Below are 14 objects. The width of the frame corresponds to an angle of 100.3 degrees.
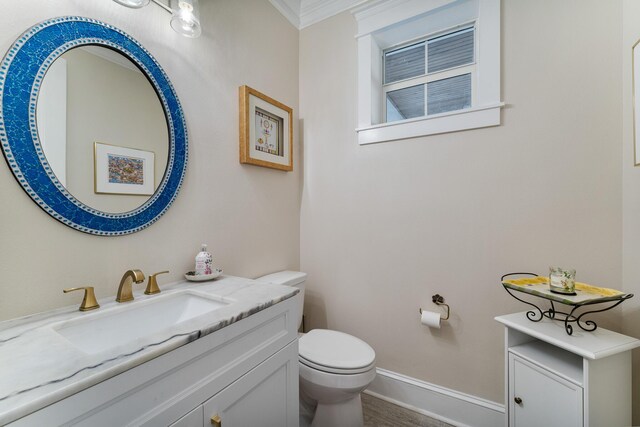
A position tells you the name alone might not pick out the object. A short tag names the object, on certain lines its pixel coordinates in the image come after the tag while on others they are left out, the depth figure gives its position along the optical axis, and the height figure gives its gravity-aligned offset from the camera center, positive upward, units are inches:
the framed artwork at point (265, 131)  61.7 +20.9
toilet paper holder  61.9 -20.8
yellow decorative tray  39.8 -13.0
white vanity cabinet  21.8 -18.2
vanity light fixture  45.2 +33.4
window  57.3 +36.7
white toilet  50.9 -31.8
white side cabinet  37.1 -24.7
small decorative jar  43.1 -11.5
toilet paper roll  60.4 -24.4
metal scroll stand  39.5 -18.7
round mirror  32.6 +12.5
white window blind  65.3 +35.4
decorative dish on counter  48.4 -11.7
